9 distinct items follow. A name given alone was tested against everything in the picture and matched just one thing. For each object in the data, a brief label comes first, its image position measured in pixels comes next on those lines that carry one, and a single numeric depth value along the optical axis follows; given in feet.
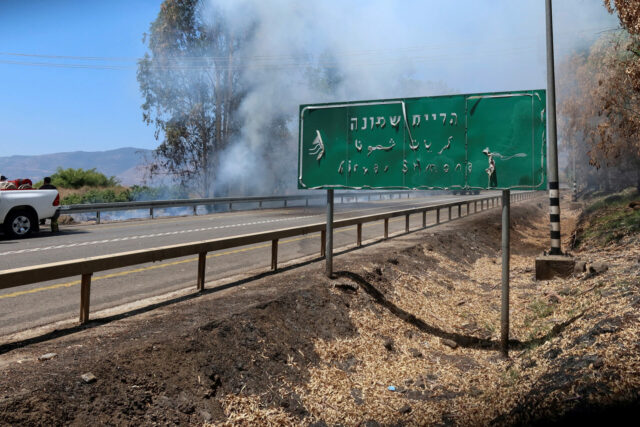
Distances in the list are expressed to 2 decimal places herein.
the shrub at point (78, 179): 140.87
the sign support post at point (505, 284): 22.85
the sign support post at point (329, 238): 28.35
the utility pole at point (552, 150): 37.86
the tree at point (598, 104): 50.18
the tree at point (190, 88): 138.00
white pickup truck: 49.32
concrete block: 35.88
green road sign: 22.40
